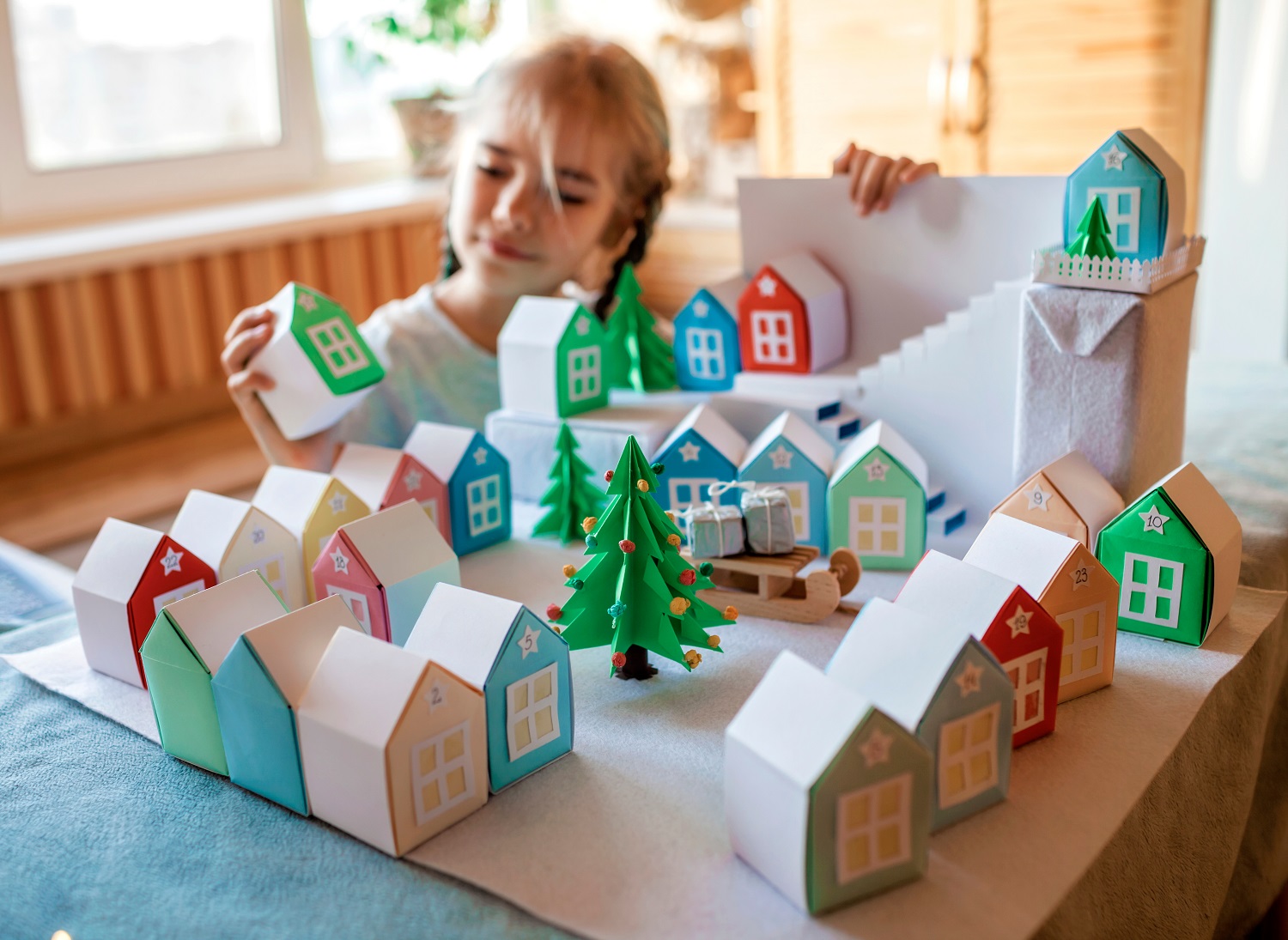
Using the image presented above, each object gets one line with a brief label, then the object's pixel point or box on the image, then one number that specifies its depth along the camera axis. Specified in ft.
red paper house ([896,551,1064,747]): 2.39
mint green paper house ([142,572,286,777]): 2.44
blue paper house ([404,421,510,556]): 3.65
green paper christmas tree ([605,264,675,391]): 4.48
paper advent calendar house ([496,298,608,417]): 4.04
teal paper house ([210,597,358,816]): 2.29
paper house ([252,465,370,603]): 3.22
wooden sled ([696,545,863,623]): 3.07
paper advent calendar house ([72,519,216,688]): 2.82
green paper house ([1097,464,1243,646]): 2.81
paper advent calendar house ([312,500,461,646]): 2.89
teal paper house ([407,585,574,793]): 2.34
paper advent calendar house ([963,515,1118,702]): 2.58
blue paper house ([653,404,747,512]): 3.60
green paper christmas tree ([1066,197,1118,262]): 3.13
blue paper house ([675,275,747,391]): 4.23
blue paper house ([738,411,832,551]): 3.46
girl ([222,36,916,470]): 4.54
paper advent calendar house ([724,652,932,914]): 1.92
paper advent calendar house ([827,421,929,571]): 3.34
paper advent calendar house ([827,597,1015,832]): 2.13
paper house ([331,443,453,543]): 3.47
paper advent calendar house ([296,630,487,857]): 2.14
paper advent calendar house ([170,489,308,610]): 3.01
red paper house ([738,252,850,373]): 4.03
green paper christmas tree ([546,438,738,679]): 2.78
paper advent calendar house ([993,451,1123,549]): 3.01
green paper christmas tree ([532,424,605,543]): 3.83
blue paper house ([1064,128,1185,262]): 3.16
